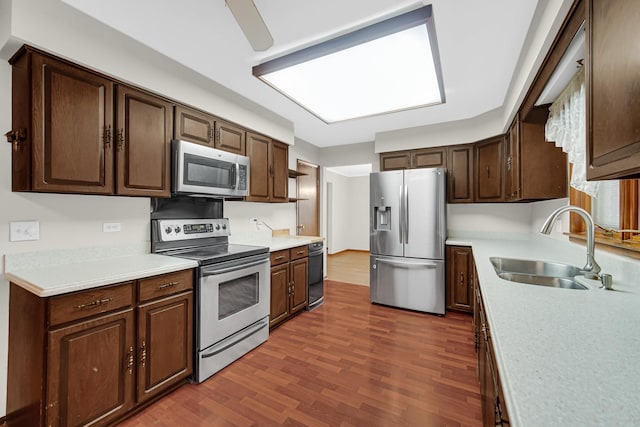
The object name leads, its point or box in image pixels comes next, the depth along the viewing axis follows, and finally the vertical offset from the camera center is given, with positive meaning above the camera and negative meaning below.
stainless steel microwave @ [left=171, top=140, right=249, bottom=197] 2.16 +0.37
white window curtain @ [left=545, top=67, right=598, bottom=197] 1.59 +0.58
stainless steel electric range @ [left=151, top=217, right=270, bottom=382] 1.98 -0.61
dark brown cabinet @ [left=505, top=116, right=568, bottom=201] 2.30 +0.43
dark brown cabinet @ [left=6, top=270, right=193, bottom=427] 1.32 -0.77
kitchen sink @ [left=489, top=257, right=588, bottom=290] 1.57 -0.39
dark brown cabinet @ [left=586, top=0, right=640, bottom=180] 0.71 +0.37
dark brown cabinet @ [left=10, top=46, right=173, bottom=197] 1.51 +0.51
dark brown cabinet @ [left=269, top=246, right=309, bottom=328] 2.80 -0.77
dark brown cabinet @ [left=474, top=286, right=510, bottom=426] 0.83 -0.65
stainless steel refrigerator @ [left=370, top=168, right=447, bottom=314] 3.26 -0.31
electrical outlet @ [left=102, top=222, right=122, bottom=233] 1.98 -0.11
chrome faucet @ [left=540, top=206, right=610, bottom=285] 1.40 -0.13
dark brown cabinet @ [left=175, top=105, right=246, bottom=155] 2.25 +0.75
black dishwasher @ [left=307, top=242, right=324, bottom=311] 3.37 -0.79
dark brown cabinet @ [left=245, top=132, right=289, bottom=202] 2.95 +0.52
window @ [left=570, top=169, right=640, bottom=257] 1.46 +0.02
